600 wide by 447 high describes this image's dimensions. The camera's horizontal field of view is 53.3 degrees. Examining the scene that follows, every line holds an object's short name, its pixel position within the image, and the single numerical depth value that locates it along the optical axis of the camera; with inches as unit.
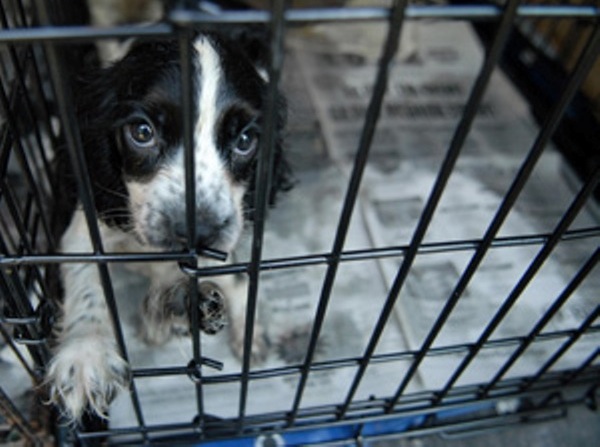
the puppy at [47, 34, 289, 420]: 11.0
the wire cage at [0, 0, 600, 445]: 7.2
